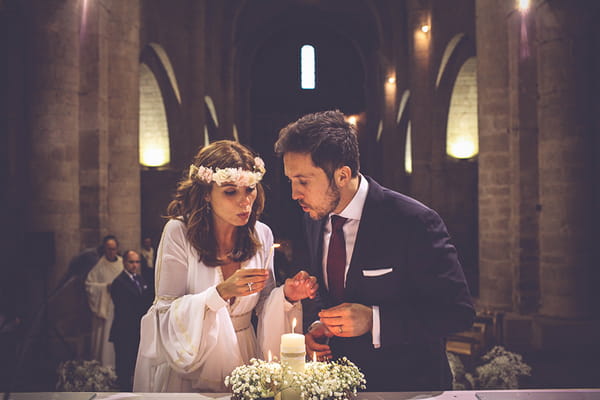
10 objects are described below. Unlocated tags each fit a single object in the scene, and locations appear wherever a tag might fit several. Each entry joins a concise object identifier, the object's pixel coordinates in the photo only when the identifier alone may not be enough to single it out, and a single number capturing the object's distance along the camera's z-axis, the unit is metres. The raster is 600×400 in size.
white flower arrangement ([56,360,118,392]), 5.18
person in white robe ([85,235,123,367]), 6.63
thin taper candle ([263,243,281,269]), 2.44
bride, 2.28
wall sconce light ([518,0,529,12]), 7.30
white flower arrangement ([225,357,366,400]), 1.71
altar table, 2.00
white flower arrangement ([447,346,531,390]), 4.85
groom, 2.08
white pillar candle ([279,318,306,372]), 1.76
